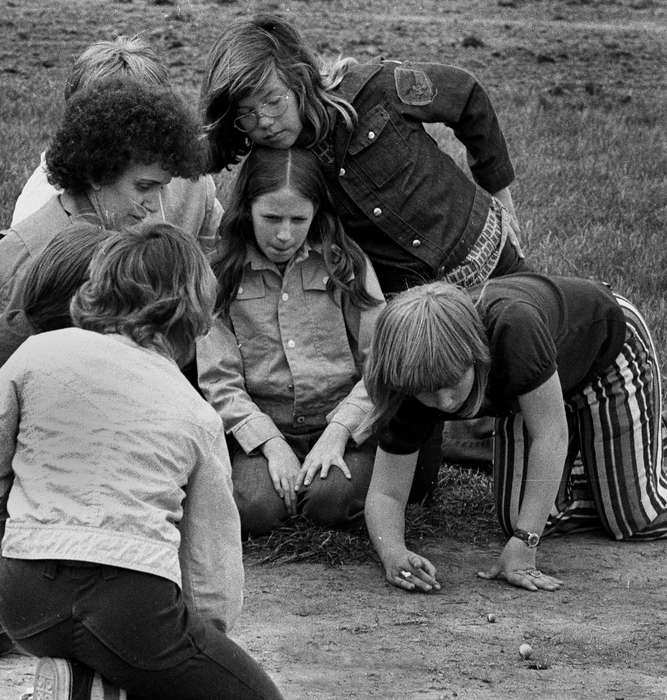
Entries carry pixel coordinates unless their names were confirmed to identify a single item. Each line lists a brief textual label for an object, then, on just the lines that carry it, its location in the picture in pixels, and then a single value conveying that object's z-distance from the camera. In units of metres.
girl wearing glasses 9.44
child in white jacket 5.74
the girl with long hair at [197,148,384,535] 9.45
